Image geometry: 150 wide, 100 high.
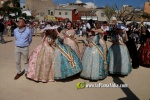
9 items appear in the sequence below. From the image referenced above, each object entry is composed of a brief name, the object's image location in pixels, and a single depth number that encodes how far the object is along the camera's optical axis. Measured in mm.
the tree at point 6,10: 18043
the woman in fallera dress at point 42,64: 3424
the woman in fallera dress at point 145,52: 4551
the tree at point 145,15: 24113
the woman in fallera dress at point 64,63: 3369
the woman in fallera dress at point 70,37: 4164
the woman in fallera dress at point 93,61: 3465
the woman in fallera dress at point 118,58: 3751
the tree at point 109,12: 24461
